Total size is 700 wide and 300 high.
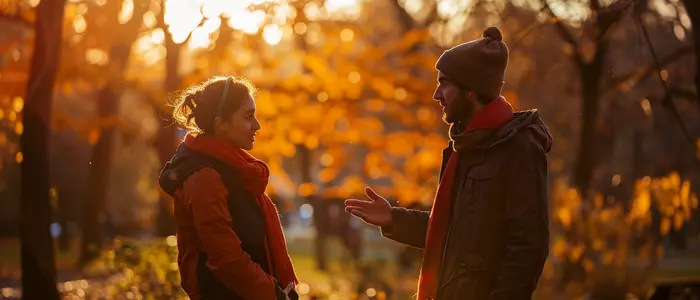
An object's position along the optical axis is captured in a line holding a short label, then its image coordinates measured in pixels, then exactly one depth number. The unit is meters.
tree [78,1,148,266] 16.81
